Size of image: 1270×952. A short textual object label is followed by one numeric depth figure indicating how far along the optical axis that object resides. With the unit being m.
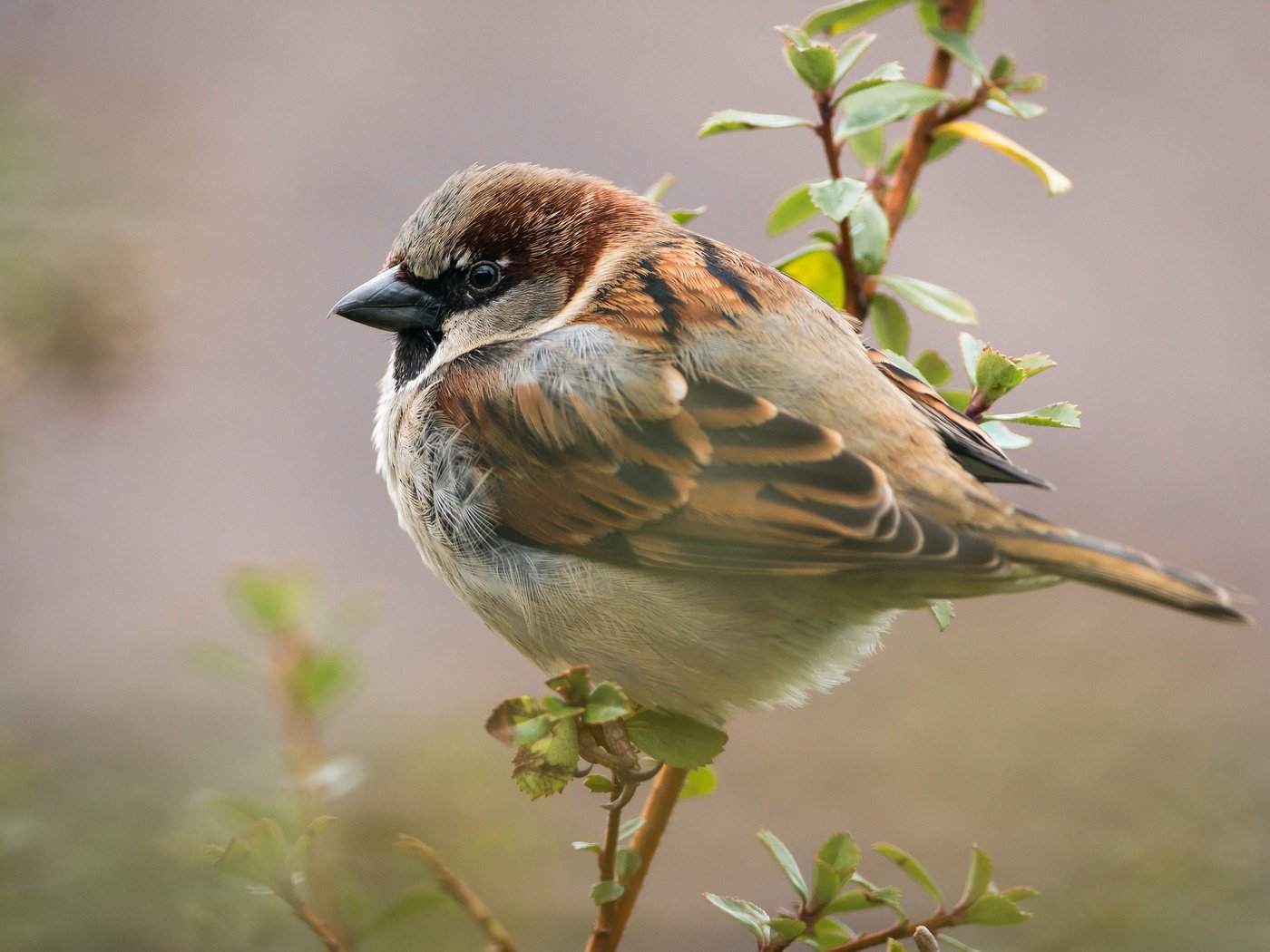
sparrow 3.10
